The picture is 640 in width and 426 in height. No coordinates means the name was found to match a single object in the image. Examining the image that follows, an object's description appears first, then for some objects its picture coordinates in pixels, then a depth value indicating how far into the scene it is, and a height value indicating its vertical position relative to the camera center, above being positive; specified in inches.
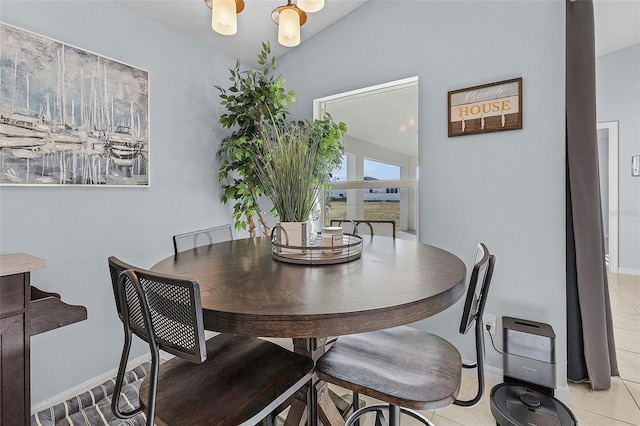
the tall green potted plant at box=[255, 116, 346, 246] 49.1 +5.6
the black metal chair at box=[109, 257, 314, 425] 28.4 -19.3
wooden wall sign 75.7 +26.1
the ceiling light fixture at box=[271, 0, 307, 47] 60.7 +37.8
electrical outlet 80.0 -29.8
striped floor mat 64.8 -43.6
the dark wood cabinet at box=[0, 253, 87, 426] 47.0 -18.3
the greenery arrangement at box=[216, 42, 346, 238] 93.1 +24.3
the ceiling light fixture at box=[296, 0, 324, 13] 58.5 +39.6
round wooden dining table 28.5 -9.1
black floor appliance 59.3 -38.4
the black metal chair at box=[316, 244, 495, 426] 34.4 -19.9
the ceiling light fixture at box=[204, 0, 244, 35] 54.5 +35.5
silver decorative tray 47.9 -7.1
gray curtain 70.5 +1.4
